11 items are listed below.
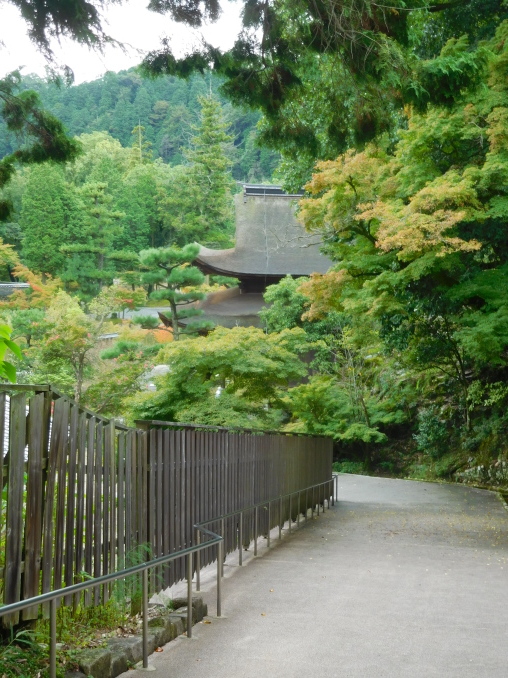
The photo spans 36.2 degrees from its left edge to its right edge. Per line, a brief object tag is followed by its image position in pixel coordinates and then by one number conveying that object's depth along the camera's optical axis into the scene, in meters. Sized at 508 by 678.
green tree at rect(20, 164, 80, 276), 44.59
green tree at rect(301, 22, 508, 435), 13.69
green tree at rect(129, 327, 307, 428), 17.66
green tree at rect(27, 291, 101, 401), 24.75
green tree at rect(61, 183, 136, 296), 43.28
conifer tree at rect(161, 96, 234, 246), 52.38
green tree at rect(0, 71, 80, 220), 6.78
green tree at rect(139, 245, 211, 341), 29.45
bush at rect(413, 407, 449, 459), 23.91
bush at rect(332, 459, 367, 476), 26.81
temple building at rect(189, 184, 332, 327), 34.75
